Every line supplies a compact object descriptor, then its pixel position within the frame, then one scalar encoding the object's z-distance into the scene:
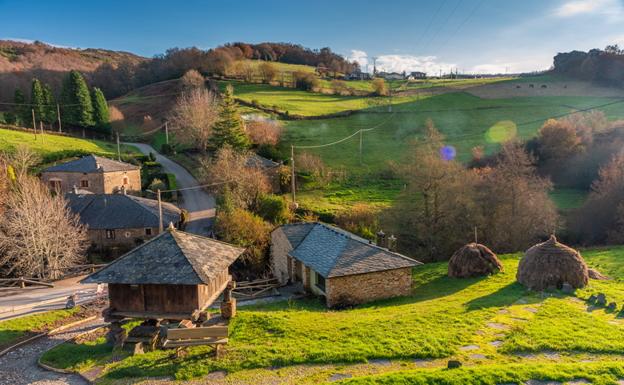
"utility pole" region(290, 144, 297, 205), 41.99
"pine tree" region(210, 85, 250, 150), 54.00
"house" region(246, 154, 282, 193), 46.76
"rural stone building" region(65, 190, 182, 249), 37.97
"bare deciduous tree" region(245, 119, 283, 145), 58.19
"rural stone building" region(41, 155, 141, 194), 47.12
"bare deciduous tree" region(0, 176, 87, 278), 29.98
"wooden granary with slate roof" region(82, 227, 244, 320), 15.45
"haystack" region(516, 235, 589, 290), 22.34
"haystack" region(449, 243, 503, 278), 26.75
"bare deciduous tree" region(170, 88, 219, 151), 60.81
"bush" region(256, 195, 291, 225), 38.66
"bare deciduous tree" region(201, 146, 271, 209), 39.72
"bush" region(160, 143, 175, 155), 69.50
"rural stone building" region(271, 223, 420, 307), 23.52
